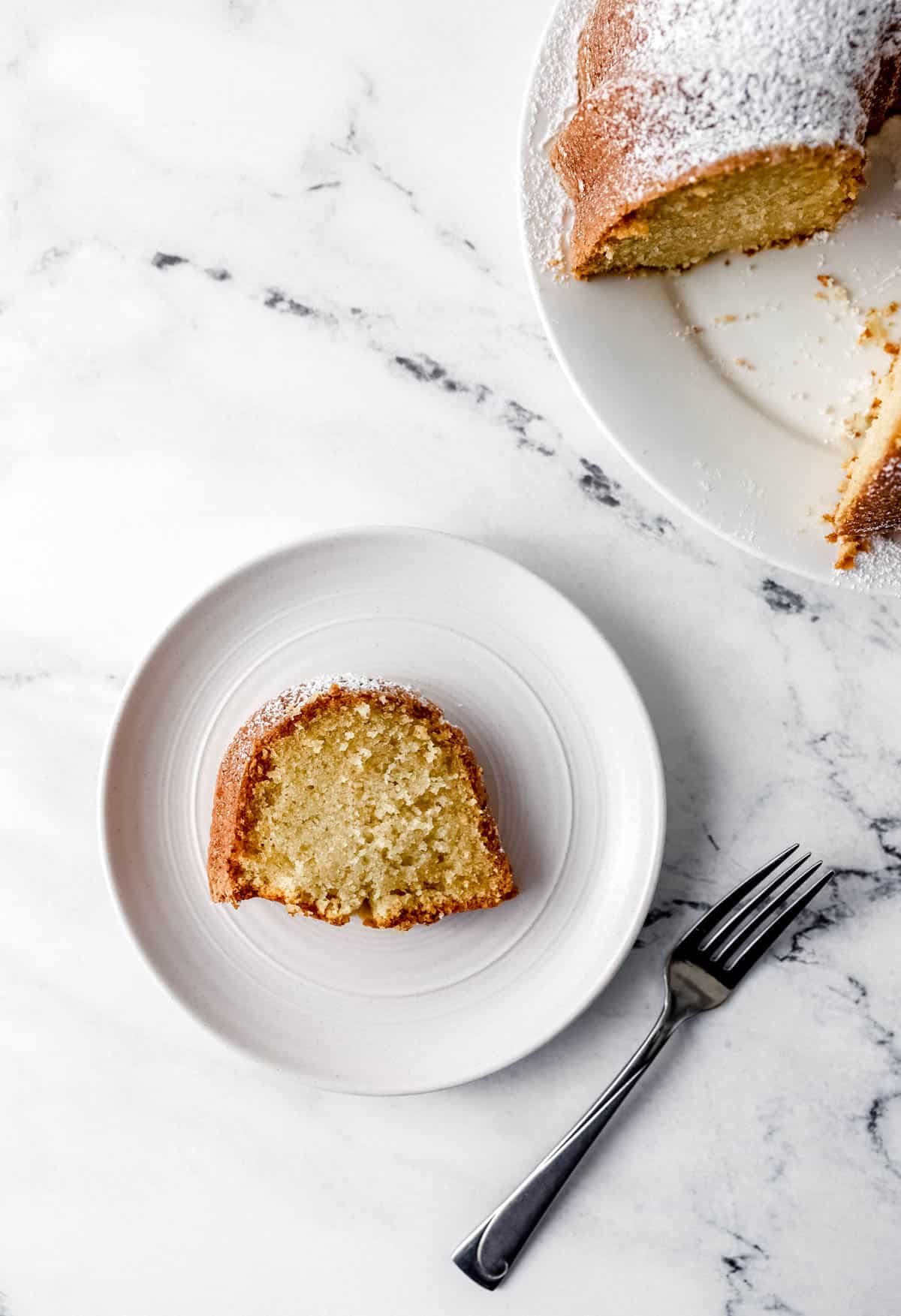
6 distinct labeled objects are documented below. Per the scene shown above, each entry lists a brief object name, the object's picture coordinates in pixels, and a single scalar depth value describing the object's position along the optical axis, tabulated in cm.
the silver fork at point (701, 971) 81
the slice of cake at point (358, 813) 79
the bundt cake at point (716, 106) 75
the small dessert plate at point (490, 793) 80
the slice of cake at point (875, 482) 77
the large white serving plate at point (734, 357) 78
